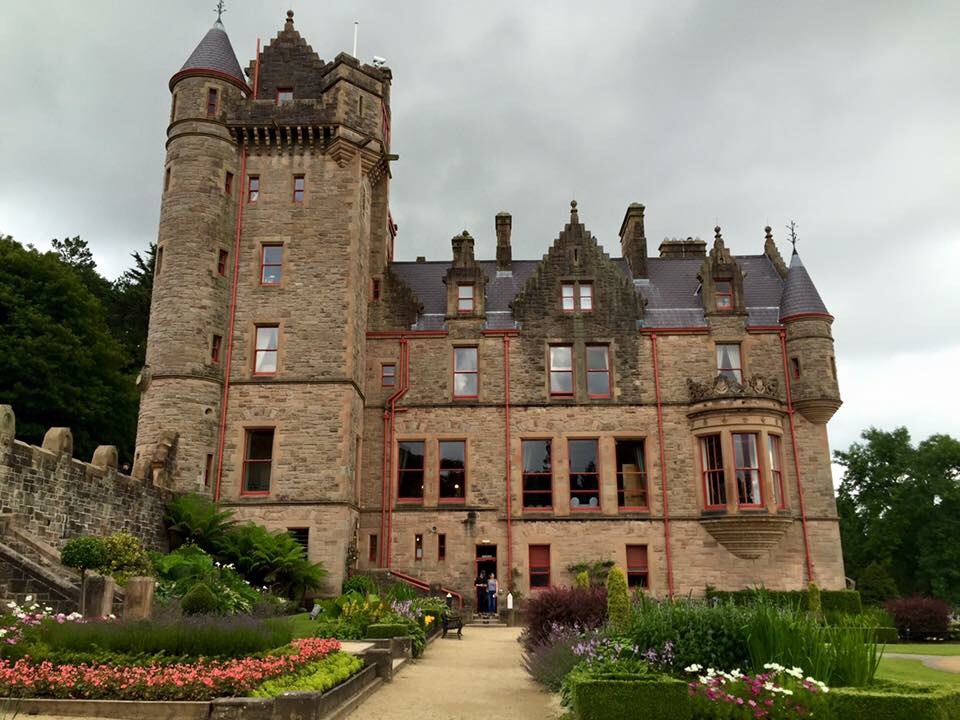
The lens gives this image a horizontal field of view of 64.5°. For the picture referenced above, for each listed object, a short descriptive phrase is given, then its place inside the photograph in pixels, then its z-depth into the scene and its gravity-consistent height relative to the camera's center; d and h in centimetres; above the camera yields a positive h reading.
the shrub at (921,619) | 2517 -183
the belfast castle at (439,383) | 2645 +651
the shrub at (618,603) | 1284 -68
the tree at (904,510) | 4591 +327
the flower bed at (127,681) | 906 -139
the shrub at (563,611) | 1508 -96
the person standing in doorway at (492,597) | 2714 -122
